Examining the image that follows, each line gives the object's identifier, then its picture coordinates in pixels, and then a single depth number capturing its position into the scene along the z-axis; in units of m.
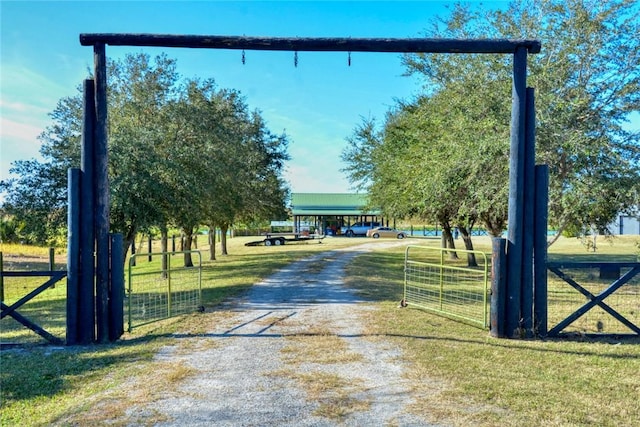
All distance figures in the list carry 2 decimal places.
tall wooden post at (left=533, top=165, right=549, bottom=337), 6.94
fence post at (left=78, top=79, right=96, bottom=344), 6.75
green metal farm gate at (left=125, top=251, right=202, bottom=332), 8.50
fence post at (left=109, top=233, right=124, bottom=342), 6.90
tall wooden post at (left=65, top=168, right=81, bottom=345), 6.70
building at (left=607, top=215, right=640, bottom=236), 45.43
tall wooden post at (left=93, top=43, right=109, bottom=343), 6.83
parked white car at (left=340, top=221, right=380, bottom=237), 51.41
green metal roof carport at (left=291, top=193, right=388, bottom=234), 53.94
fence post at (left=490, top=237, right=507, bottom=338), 6.95
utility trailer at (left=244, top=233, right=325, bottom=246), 36.69
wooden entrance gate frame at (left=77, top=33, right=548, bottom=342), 6.85
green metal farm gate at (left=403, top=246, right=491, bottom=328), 8.41
